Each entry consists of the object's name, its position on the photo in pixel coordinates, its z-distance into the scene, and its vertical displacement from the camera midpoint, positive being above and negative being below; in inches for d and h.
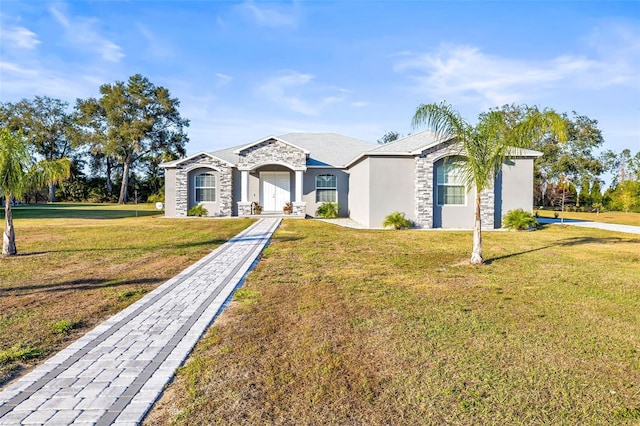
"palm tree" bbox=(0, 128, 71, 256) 367.9 +34.5
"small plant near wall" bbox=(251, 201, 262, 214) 861.2 -6.3
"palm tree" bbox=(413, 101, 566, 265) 346.3 +69.1
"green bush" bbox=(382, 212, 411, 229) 640.4 -28.1
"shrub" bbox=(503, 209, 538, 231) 635.5 -24.0
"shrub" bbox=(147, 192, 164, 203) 1502.2 +31.1
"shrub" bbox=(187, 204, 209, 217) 870.4 -13.7
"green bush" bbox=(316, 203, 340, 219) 860.2 -12.7
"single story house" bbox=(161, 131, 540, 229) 657.0 +50.4
